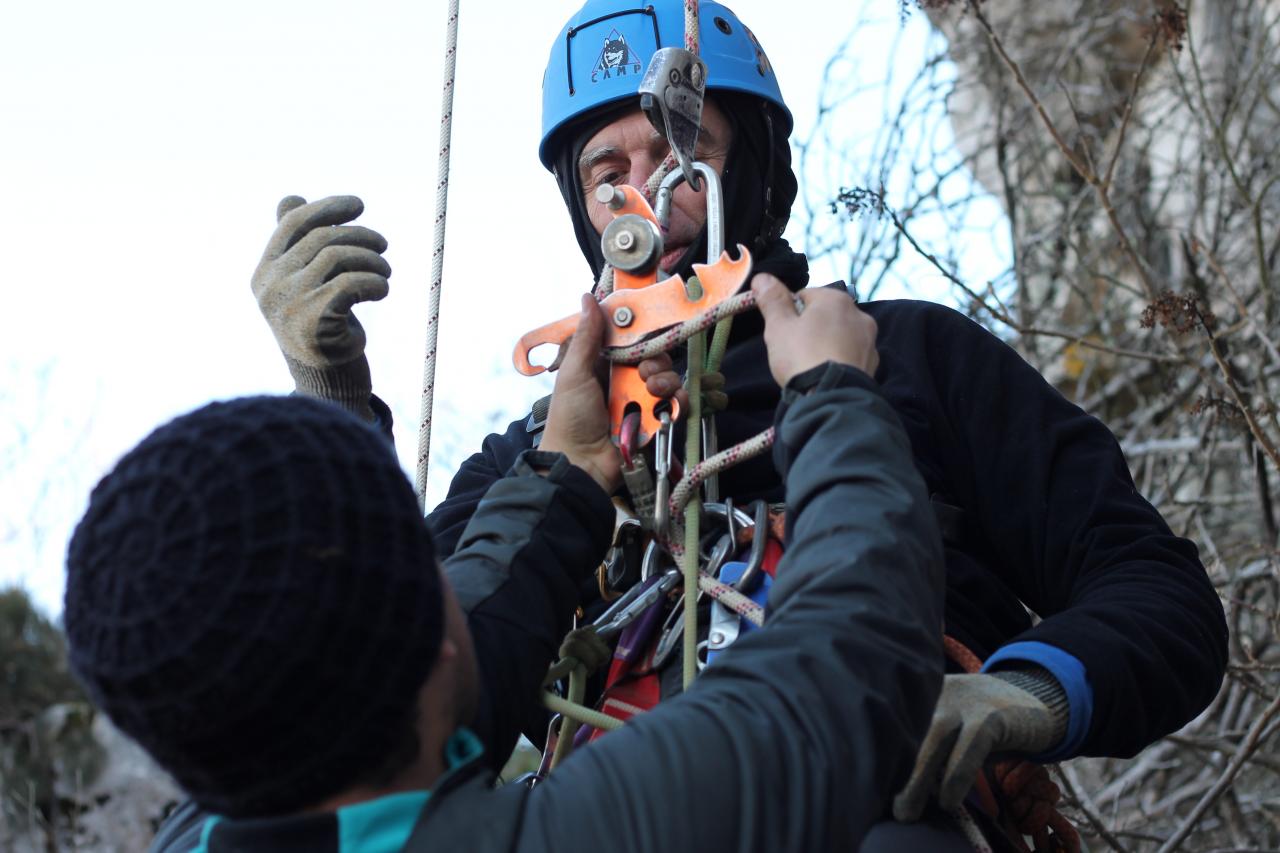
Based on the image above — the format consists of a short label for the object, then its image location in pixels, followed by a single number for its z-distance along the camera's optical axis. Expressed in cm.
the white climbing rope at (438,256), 218
